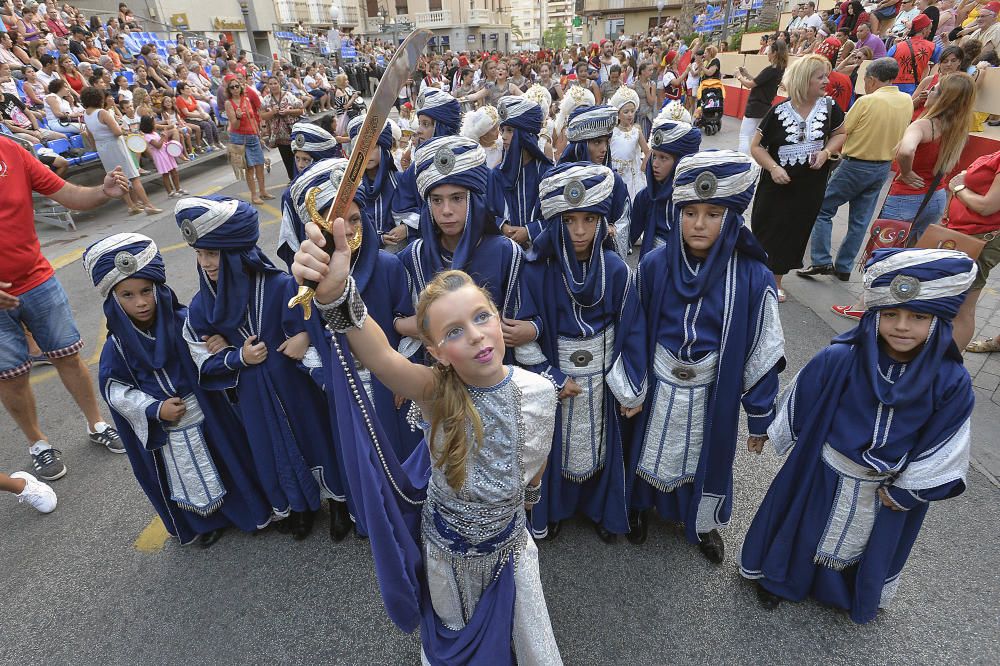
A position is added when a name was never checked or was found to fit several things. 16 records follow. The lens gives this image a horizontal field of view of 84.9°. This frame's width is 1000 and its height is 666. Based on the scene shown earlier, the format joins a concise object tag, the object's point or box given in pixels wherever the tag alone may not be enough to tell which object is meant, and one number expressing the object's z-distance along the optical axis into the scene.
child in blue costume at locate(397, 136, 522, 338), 2.82
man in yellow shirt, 5.13
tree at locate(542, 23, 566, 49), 62.26
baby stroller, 12.42
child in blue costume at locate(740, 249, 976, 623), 2.00
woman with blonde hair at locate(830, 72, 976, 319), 4.31
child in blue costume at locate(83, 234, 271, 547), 2.62
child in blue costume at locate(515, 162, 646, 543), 2.60
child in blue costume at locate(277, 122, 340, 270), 4.80
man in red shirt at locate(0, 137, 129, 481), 3.38
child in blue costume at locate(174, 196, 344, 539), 2.58
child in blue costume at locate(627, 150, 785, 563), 2.44
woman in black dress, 4.84
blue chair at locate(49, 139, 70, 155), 10.08
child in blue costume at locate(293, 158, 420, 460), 2.71
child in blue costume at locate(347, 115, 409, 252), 4.92
